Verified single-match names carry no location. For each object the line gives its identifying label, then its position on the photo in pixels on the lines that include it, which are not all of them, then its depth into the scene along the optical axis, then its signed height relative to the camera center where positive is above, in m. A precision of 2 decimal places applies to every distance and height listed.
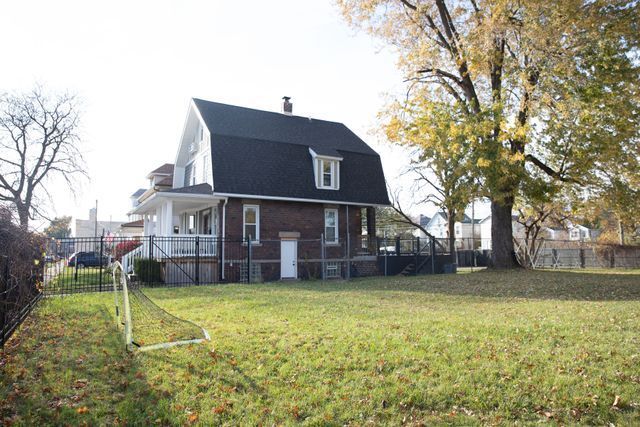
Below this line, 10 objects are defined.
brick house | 20.69 +3.00
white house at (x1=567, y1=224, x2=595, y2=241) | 68.75 +1.58
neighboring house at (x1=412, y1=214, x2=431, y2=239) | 92.21 +5.31
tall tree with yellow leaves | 16.62 +6.64
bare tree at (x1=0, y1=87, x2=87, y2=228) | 30.52 +7.71
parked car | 32.31 -0.69
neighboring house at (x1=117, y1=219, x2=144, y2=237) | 36.28 +2.01
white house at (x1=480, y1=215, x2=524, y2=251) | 74.69 +2.70
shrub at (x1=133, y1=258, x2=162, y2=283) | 18.32 -0.84
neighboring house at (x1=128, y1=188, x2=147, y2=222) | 50.52 +6.18
